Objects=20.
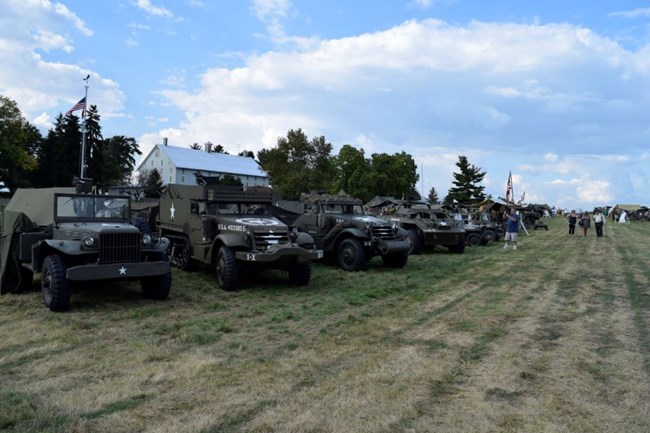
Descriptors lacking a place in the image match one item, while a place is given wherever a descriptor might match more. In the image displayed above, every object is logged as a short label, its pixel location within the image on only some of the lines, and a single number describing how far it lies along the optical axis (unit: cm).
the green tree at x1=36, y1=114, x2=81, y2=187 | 4631
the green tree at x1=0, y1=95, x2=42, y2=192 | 3644
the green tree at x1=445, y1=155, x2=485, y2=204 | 6650
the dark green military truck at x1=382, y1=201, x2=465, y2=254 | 1569
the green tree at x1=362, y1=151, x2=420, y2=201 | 6394
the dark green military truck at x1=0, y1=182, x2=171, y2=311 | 705
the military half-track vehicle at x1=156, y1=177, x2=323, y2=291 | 886
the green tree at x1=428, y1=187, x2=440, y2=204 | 8006
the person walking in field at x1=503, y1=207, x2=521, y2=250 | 1744
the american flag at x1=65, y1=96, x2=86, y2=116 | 2697
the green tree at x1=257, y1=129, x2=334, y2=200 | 5125
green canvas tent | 802
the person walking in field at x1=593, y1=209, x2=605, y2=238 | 2506
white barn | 6789
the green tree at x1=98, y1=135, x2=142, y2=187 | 5603
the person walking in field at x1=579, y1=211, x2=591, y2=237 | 2666
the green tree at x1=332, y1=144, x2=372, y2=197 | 6381
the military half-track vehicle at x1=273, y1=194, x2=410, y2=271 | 1155
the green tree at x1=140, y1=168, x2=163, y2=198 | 4088
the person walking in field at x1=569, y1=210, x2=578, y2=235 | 2698
